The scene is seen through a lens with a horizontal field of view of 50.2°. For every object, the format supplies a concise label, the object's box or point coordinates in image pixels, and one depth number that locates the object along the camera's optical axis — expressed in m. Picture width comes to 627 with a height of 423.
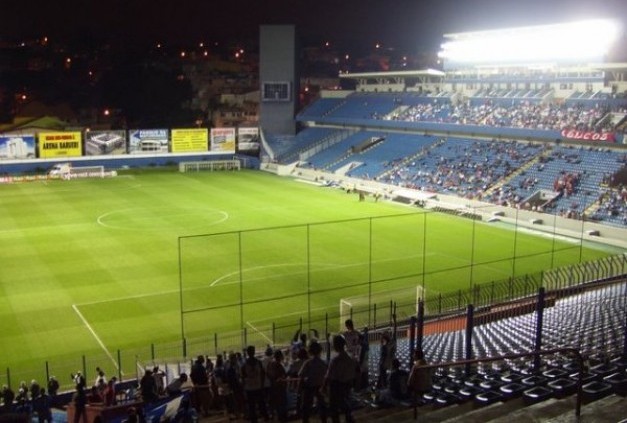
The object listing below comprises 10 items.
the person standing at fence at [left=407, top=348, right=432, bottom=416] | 8.79
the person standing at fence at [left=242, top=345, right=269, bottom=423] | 9.75
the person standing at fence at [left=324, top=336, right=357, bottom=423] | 8.54
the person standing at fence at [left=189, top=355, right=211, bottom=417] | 12.09
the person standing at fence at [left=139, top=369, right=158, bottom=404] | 11.39
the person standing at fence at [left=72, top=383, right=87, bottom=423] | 11.98
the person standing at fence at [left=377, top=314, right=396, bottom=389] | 11.02
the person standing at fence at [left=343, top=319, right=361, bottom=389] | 11.73
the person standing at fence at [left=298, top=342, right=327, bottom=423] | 8.84
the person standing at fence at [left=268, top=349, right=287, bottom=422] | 9.82
